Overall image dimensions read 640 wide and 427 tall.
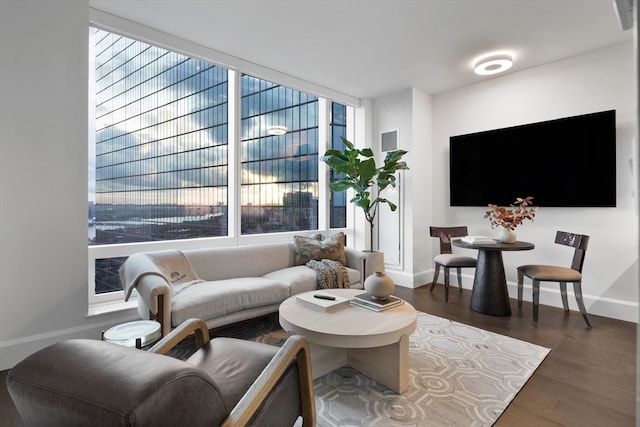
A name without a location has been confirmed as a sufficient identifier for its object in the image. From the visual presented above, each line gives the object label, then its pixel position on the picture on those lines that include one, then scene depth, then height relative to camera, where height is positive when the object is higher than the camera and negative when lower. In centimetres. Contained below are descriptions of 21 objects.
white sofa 223 -60
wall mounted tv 325 +58
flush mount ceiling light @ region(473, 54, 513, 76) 343 +166
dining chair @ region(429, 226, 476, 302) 410 -32
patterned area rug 173 -110
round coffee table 180 -71
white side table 183 -72
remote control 229 -61
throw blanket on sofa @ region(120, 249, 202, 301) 236 -44
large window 297 +70
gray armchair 71 -42
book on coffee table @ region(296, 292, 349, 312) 215 -62
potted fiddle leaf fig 413 +58
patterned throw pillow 357 -41
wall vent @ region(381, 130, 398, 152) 461 +109
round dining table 328 -74
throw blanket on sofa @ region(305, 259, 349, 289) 315 -61
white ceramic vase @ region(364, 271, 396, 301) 220 -51
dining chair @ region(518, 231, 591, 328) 296 -59
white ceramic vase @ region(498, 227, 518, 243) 335 -25
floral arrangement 338 -2
